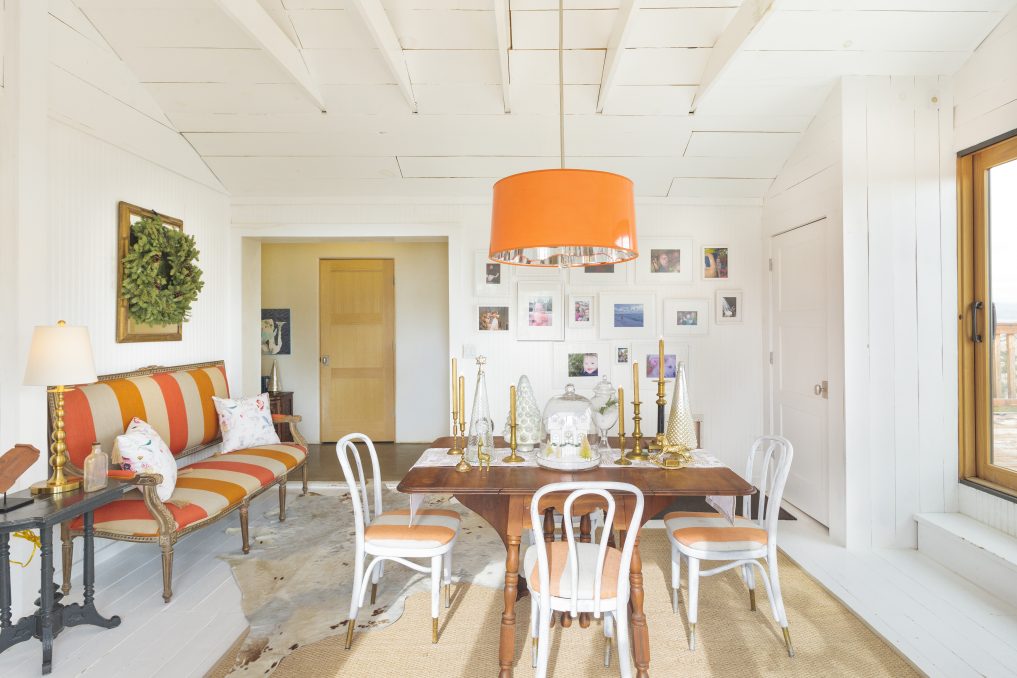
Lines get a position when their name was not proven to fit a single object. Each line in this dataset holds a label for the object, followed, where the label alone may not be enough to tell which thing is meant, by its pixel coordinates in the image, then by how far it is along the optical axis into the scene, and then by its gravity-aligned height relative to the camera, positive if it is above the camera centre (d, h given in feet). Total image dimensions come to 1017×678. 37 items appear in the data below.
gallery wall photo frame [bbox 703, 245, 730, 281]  14.51 +2.14
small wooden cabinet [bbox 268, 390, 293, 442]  17.53 -1.94
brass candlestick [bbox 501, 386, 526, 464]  8.17 -1.36
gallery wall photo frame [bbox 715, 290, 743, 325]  14.48 +0.95
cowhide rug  7.63 -3.92
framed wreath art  10.64 +1.45
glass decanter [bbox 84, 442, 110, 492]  7.66 -1.72
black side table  6.62 -3.00
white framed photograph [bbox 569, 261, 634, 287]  14.46 +1.82
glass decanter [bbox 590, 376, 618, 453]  8.39 -1.02
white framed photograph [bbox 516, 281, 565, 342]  14.53 +0.85
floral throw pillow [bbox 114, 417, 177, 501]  8.72 -1.76
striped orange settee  8.43 -2.29
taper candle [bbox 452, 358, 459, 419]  8.73 -0.93
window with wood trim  9.45 +0.49
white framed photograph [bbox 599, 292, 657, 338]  14.49 +0.76
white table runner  7.95 -1.76
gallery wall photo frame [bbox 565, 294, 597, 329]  14.53 +0.90
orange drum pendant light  6.11 +1.51
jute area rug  6.79 -3.97
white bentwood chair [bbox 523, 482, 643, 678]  5.78 -2.65
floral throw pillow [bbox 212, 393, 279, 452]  12.30 -1.77
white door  11.55 -0.36
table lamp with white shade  7.36 -0.29
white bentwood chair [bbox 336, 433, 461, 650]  7.34 -2.68
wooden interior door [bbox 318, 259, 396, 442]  20.01 +0.06
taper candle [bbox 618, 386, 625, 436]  8.16 -1.09
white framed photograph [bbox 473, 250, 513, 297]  14.51 +1.73
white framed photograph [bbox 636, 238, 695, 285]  14.51 +2.10
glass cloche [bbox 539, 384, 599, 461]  7.76 -1.33
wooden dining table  6.58 -1.83
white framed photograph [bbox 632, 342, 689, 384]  14.49 -0.38
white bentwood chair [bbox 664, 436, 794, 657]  7.21 -2.68
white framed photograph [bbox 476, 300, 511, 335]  14.56 +0.79
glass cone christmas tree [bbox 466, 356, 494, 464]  8.23 -1.23
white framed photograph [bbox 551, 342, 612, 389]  14.51 -0.48
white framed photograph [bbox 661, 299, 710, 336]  14.47 +0.70
